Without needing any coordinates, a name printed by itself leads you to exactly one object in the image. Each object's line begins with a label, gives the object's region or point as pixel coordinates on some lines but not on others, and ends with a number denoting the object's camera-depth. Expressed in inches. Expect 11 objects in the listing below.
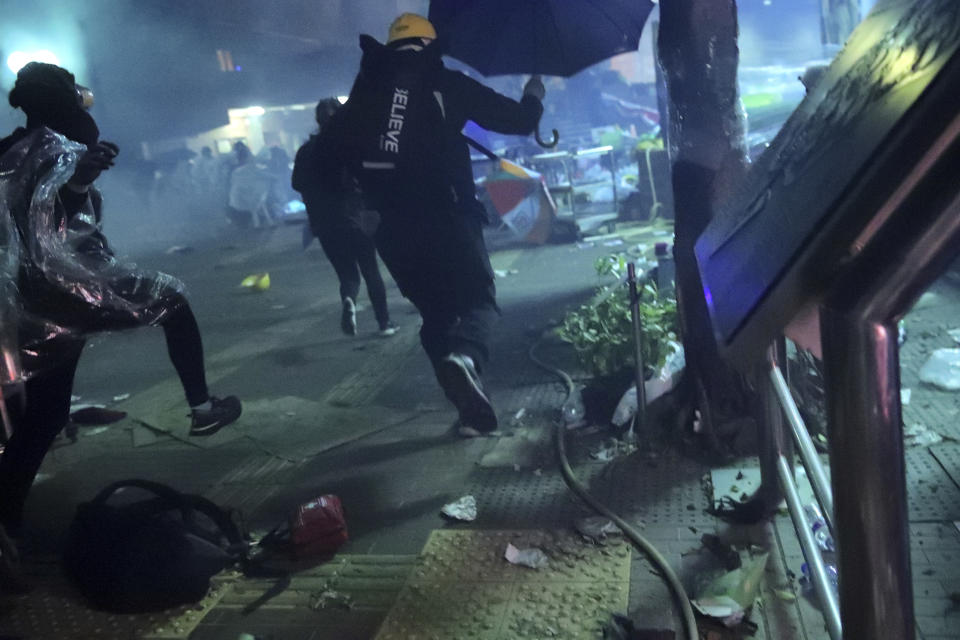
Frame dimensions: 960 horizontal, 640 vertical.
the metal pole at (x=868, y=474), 29.2
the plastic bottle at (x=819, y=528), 112.5
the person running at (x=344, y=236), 241.3
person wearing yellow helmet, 165.2
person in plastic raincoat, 130.6
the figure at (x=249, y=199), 779.4
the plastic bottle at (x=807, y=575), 105.6
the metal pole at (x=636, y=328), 156.9
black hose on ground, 104.2
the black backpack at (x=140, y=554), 123.4
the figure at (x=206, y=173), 932.6
